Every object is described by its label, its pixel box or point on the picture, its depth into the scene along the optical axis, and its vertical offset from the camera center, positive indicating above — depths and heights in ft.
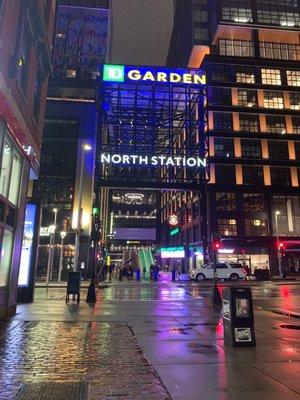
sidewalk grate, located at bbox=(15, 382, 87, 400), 16.42 -4.64
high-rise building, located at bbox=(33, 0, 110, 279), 168.76 +58.51
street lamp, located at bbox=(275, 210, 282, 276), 174.30 +18.68
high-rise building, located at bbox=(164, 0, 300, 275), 193.67 +86.57
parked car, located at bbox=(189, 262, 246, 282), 140.62 +5.97
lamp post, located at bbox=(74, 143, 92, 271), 84.05 +12.92
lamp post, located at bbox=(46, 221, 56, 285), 112.97 +16.79
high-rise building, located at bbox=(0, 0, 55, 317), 35.50 +17.10
